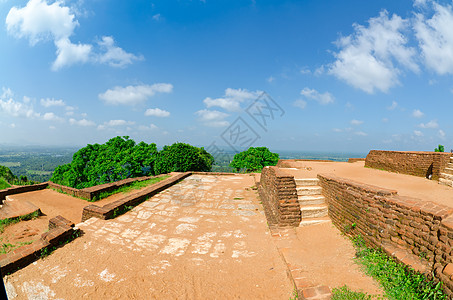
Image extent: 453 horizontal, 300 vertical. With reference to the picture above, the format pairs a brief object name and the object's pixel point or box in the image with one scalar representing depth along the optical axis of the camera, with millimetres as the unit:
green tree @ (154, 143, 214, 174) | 17623
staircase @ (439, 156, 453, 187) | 5363
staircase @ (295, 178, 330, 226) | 4609
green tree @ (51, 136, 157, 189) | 17031
